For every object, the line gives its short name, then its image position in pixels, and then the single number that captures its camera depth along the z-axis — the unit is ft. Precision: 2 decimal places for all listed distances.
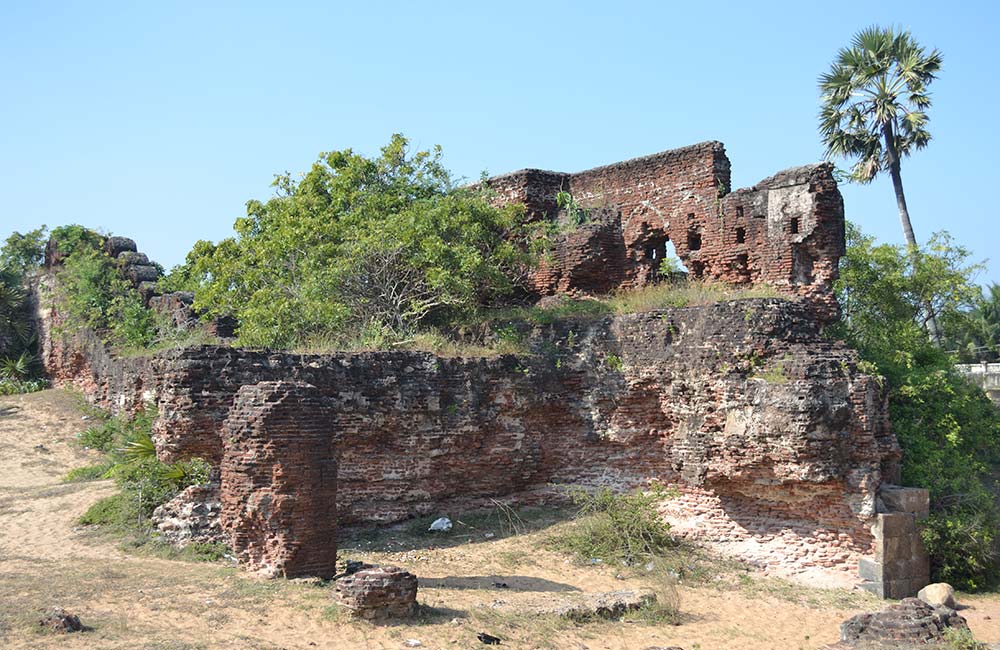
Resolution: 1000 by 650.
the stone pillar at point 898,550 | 39.81
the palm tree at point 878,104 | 81.82
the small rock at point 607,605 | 33.99
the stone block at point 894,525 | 40.11
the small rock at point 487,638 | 29.86
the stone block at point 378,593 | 30.17
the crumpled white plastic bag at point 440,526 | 44.50
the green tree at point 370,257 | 50.60
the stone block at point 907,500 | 41.06
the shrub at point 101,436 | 54.70
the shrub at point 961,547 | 41.14
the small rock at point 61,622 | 26.16
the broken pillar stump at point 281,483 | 33.71
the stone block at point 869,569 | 39.78
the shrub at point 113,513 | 39.42
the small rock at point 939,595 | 38.58
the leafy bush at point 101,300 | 62.23
